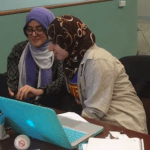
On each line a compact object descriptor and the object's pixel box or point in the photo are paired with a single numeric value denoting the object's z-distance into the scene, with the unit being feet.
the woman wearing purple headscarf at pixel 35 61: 7.23
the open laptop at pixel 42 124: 3.45
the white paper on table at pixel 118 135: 3.94
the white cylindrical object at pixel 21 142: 3.83
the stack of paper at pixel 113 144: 3.61
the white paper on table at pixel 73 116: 4.65
